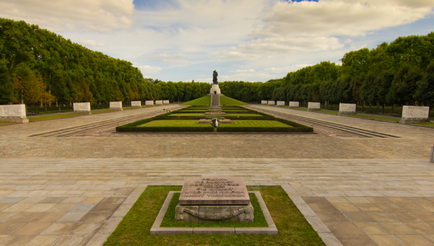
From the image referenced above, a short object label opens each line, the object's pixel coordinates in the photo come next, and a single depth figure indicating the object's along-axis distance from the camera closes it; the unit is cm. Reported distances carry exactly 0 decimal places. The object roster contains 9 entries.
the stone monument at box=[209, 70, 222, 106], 7319
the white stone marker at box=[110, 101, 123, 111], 5322
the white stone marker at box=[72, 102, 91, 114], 4134
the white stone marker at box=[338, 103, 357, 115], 4066
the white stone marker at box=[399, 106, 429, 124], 2703
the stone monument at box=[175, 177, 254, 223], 499
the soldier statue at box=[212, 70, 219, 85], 8045
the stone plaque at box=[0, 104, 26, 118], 2747
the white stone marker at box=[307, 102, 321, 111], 5441
